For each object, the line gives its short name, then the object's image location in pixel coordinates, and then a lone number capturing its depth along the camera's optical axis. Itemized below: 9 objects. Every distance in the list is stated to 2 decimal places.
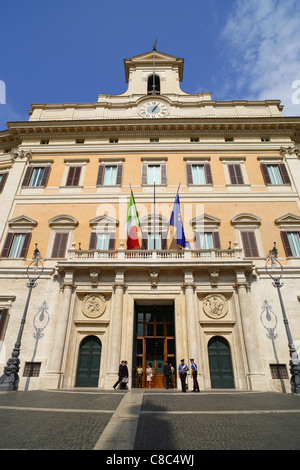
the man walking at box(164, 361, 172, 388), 11.90
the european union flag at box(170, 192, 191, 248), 15.19
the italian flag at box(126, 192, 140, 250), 15.68
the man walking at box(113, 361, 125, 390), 11.31
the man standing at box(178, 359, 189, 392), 10.84
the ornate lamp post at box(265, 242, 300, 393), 11.41
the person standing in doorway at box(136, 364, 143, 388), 13.20
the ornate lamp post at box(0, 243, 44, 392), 11.15
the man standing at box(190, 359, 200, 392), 10.91
